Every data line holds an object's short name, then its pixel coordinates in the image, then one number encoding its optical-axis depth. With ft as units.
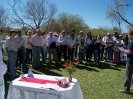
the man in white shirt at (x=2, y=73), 7.72
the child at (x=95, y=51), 22.60
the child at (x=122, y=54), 21.28
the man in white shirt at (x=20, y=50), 19.20
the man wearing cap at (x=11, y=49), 14.24
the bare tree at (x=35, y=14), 62.16
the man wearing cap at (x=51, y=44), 21.06
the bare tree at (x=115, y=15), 43.42
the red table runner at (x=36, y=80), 8.56
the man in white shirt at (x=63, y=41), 22.26
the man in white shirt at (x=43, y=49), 21.82
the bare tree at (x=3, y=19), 53.01
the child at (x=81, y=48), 22.96
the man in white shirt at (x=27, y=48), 20.86
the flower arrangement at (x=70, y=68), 8.81
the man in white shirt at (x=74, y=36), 21.70
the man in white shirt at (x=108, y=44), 23.82
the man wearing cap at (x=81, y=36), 23.35
